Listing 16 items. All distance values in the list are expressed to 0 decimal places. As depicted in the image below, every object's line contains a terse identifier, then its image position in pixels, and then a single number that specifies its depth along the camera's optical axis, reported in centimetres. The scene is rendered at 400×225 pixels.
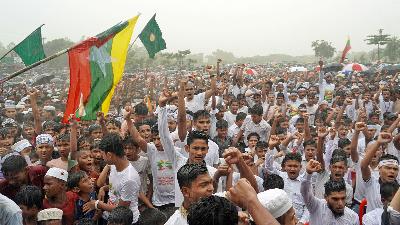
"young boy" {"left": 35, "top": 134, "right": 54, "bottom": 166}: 487
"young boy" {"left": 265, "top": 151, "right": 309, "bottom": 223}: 469
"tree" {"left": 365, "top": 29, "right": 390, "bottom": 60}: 3850
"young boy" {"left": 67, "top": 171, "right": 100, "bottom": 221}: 412
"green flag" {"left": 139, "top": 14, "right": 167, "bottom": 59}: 737
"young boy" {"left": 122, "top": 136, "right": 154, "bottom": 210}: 457
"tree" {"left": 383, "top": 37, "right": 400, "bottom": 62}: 4441
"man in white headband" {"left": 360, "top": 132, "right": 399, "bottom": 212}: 464
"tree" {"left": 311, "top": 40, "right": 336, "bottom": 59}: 5141
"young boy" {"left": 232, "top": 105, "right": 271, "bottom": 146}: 695
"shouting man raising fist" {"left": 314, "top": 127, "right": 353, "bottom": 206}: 481
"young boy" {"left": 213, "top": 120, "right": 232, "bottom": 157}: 675
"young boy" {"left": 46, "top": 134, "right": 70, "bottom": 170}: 485
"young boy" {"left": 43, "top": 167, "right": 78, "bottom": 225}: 388
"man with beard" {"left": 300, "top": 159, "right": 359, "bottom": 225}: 391
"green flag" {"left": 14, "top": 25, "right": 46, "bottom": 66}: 566
